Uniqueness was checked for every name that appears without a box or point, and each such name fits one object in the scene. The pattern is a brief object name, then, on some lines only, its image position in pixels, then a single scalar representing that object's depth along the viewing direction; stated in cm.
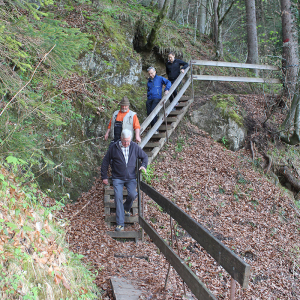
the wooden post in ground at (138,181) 526
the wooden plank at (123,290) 316
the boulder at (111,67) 898
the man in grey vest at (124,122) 614
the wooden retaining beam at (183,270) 238
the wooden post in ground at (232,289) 210
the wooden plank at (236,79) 944
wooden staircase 526
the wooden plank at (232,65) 927
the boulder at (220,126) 892
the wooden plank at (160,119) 689
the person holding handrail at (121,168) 519
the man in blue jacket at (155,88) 785
